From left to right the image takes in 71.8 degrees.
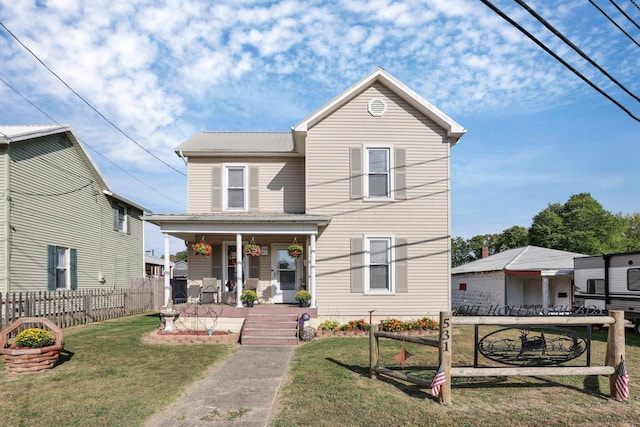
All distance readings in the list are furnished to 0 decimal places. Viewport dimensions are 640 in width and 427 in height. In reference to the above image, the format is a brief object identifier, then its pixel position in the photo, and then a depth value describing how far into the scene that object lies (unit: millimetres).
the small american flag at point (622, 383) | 6692
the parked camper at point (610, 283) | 14875
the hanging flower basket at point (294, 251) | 13492
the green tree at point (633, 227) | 49712
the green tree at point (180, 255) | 93288
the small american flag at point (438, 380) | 6387
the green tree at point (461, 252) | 64938
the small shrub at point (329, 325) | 12963
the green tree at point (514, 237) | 53406
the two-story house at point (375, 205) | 13828
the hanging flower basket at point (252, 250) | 13430
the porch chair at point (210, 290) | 14312
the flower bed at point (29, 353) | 8023
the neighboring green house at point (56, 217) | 14844
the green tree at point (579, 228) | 38781
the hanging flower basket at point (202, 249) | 13312
